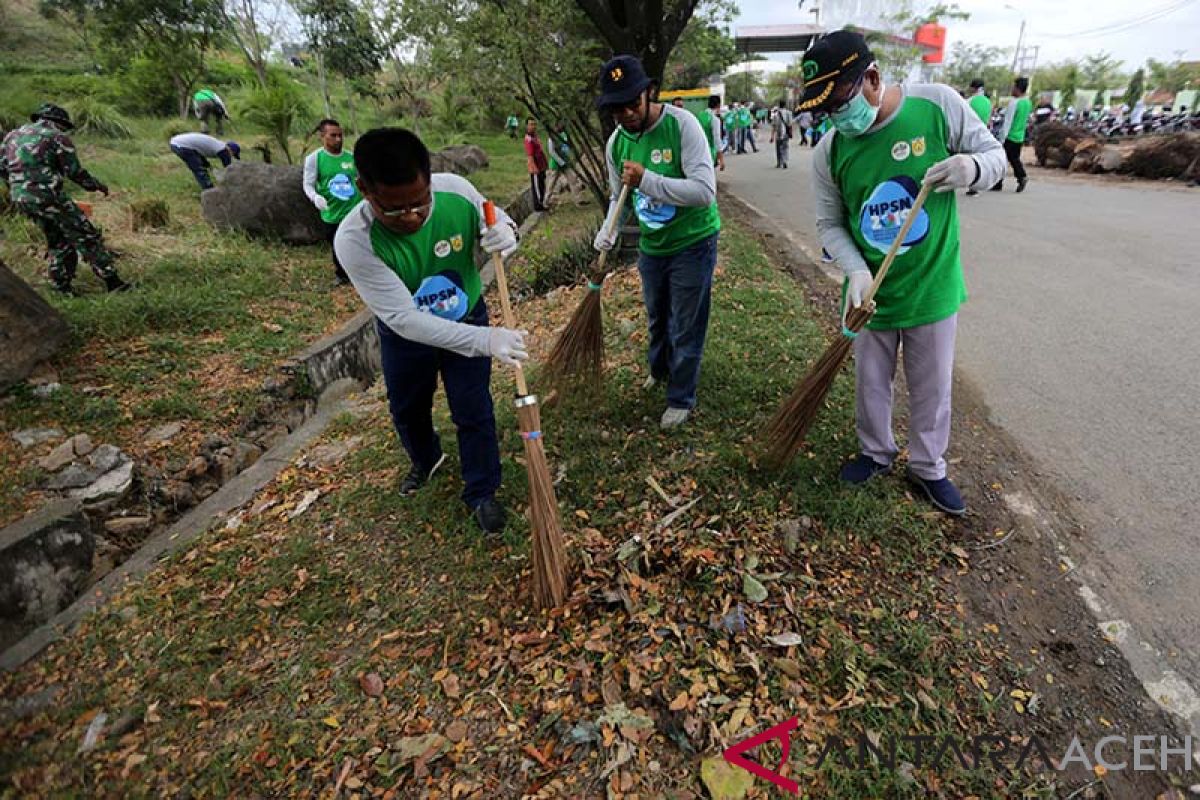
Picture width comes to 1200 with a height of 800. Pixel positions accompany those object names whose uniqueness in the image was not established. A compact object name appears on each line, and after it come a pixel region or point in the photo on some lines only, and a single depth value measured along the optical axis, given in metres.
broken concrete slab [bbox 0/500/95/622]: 2.58
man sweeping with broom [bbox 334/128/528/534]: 2.13
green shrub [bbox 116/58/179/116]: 17.84
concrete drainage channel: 2.61
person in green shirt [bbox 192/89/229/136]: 12.70
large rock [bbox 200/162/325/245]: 7.87
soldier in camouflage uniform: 5.38
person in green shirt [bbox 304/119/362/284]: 6.05
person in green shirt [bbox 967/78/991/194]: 8.65
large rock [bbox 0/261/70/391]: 4.21
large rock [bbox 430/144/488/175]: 13.86
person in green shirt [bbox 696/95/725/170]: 7.44
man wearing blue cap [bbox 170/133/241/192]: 9.34
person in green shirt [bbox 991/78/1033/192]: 9.16
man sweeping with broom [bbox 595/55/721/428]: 2.84
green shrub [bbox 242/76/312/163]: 9.70
